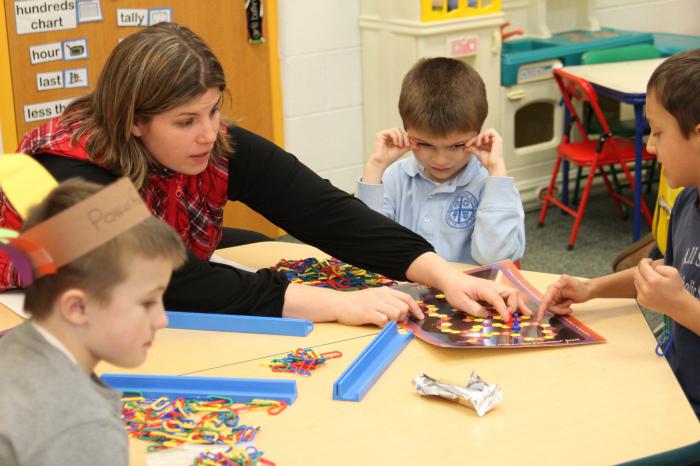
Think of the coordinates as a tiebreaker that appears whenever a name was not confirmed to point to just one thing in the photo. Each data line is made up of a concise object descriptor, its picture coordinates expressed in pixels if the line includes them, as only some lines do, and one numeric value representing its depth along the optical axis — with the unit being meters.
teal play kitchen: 4.22
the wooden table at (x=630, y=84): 3.74
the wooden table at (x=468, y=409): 1.27
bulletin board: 3.41
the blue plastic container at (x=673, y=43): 4.42
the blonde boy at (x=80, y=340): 0.98
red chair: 3.92
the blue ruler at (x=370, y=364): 1.43
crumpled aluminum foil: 1.37
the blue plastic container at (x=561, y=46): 4.19
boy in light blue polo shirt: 2.17
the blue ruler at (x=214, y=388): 1.43
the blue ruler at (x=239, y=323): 1.68
